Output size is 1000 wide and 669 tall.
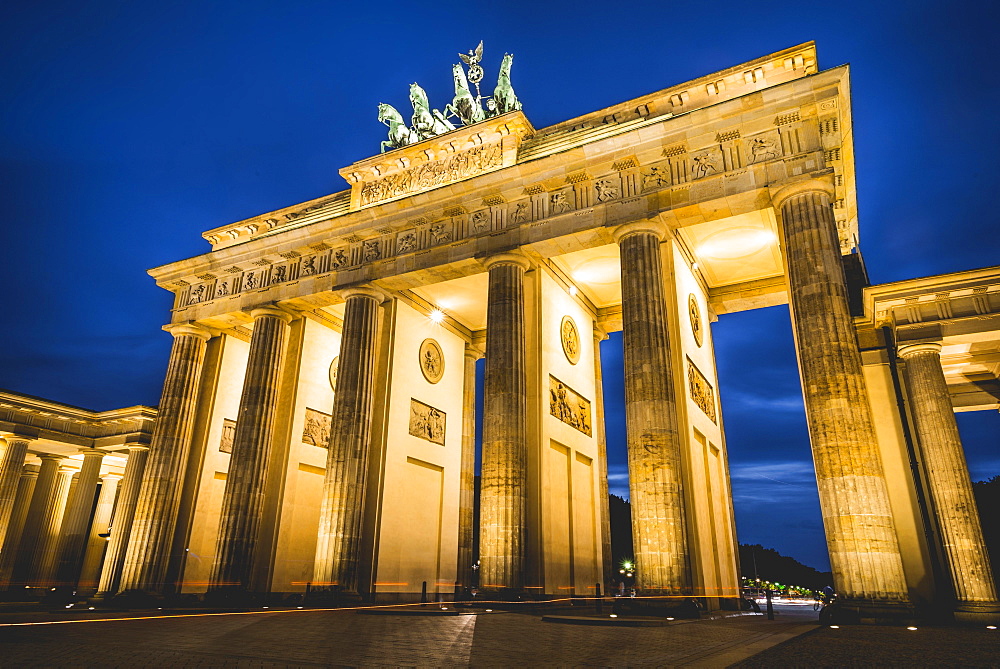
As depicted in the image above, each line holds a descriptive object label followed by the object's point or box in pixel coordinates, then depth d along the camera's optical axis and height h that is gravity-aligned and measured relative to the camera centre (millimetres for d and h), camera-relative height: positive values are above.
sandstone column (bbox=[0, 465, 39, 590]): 36469 +2153
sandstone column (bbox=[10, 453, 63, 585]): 38094 +2731
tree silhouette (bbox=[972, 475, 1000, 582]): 36288 +3614
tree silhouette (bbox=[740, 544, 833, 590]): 88062 -225
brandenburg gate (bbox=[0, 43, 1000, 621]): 15453 +6054
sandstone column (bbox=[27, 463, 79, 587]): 37531 +871
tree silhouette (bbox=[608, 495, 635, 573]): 67938 +3037
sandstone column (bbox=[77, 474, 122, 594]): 41375 +1448
